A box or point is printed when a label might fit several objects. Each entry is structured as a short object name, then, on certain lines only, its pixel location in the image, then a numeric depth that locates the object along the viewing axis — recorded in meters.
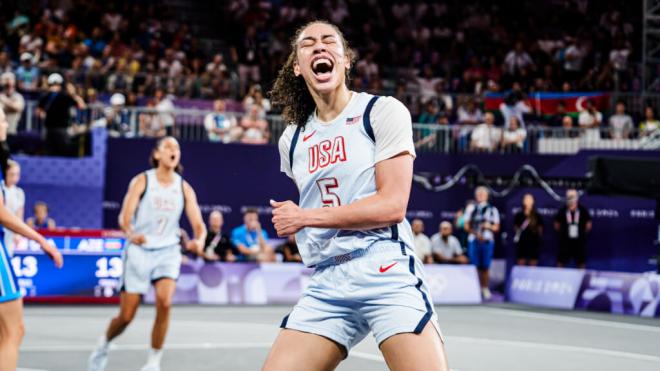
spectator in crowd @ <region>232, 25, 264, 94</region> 25.27
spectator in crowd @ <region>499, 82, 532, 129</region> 22.83
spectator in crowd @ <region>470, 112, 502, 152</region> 21.91
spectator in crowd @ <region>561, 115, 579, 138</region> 22.00
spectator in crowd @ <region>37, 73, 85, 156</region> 18.55
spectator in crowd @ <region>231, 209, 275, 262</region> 18.86
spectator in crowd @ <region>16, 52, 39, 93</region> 20.47
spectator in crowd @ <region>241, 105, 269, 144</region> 21.03
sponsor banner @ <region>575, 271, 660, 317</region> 16.48
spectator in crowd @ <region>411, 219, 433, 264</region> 19.73
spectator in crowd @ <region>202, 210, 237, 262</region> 18.67
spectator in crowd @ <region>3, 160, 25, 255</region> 15.55
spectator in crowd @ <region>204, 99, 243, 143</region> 20.89
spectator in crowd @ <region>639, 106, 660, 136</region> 21.34
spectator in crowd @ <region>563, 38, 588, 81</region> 26.11
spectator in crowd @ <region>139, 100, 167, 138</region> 20.53
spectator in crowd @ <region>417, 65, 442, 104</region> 25.64
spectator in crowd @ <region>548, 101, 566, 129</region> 22.83
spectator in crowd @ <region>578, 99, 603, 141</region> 21.58
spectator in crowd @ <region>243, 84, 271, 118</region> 21.36
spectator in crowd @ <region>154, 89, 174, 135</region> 20.58
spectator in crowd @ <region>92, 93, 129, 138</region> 20.08
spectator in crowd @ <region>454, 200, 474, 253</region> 20.40
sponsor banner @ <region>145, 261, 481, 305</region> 17.89
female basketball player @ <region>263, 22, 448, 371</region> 4.42
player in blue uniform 6.12
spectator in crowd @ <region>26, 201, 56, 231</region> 18.03
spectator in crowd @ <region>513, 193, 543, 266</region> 20.03
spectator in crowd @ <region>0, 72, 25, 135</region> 18.55
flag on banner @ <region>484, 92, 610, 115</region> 23.27
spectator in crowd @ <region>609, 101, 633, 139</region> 21.42
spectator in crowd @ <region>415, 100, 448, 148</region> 22.16
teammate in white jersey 9.09
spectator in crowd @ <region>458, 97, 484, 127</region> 23.02
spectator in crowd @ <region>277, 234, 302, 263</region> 19.14
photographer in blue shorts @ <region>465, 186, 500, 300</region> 19.52
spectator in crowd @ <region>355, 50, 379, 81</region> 26.02
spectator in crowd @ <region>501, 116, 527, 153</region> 22.05
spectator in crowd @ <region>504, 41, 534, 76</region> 26.23
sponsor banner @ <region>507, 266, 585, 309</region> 17.97
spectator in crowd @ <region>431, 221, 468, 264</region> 20.09
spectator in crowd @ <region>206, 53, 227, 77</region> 23.48
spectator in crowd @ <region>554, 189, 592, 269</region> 19.66
